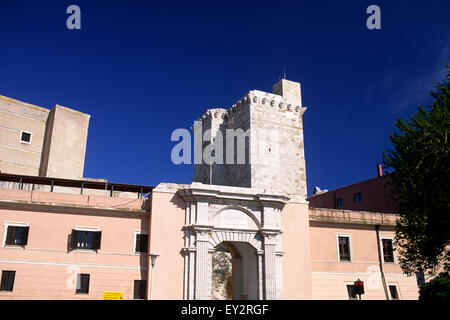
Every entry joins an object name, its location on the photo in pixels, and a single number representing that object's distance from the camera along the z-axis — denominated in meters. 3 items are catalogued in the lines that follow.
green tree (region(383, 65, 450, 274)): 20.81
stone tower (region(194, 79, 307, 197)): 39.38
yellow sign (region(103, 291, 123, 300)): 23.74
